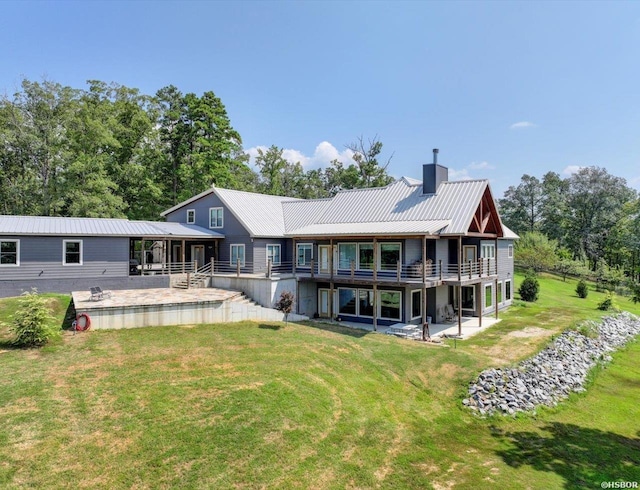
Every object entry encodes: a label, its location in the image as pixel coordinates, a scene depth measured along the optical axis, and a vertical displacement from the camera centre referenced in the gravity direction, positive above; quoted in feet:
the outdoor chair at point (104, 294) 55.98 -6.34
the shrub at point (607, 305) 90.95 -12.55
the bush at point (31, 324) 40.14 -7.37
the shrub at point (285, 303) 61.11 -7.93
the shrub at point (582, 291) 115.65 -11.78
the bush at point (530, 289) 101.71 -9.93
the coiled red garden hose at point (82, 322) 46.88 -8.28
